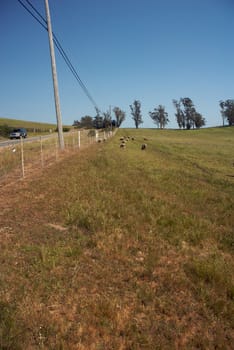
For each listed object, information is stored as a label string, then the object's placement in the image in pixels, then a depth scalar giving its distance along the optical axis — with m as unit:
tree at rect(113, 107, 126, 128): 114.80
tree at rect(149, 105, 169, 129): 122.46
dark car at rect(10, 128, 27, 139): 46.97
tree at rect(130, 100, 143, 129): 121.88
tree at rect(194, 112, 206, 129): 110.12
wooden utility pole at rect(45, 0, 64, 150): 18.08
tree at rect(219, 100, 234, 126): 106.75
